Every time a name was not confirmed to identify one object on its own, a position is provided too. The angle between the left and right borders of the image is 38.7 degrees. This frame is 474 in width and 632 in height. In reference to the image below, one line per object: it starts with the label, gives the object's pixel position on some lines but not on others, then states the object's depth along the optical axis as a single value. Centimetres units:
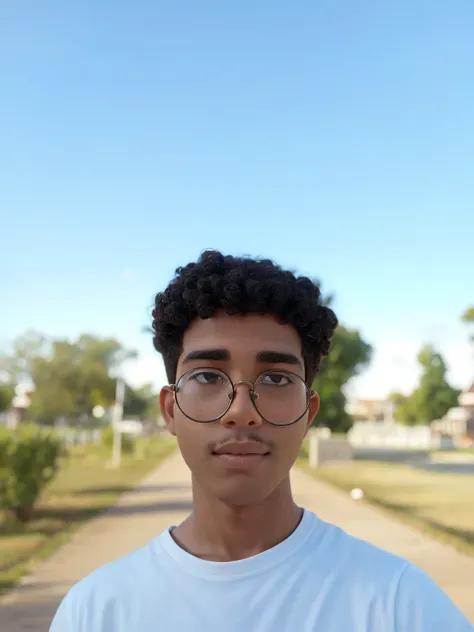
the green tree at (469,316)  2638
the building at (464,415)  6062
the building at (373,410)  8400
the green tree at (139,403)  5591
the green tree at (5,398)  4153
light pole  2509
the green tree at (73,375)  4415
